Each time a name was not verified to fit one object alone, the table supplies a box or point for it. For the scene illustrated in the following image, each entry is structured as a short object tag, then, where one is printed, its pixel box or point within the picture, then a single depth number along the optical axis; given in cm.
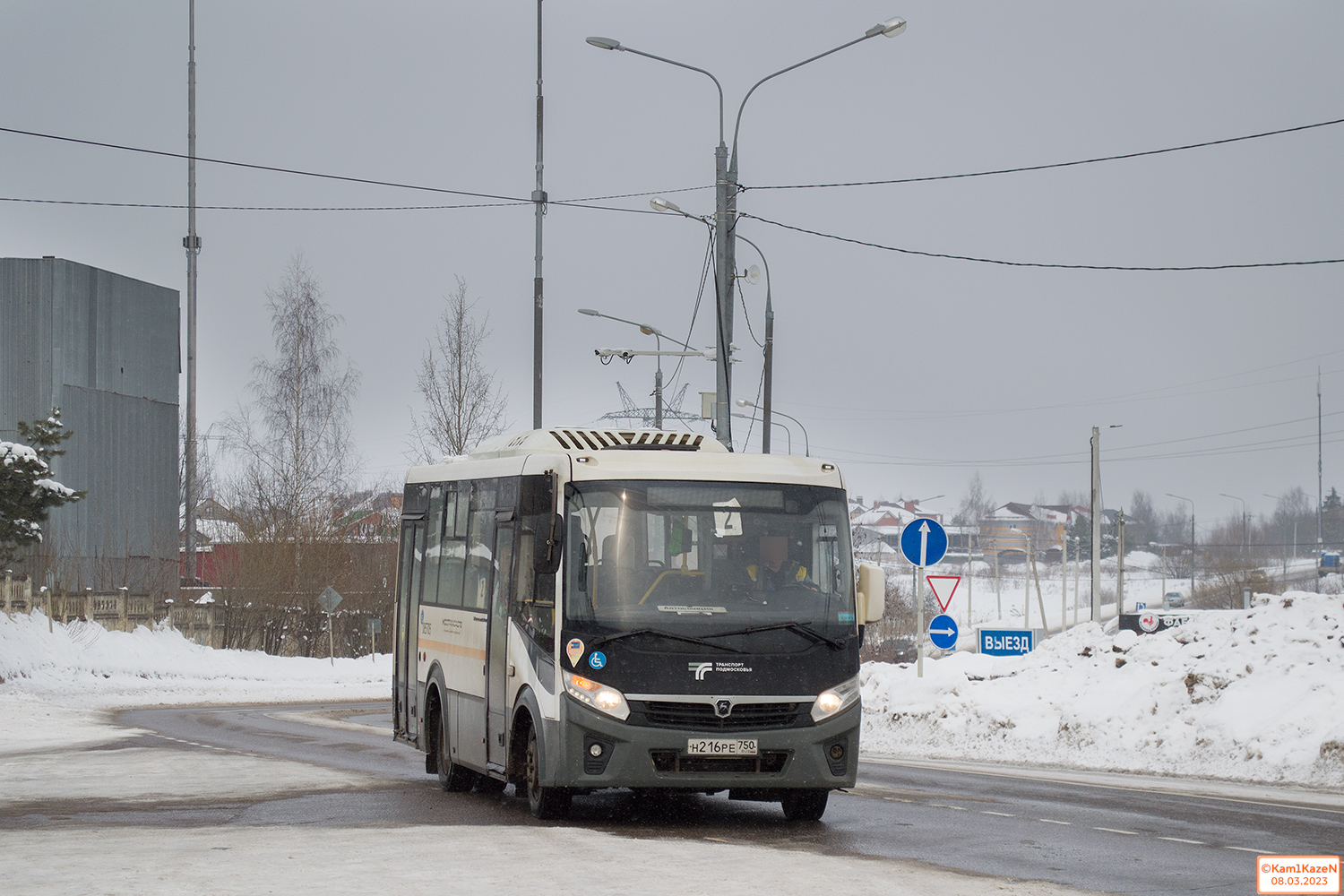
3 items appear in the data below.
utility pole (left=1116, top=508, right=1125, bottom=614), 6916
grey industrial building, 5197
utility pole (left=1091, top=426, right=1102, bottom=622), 4506
